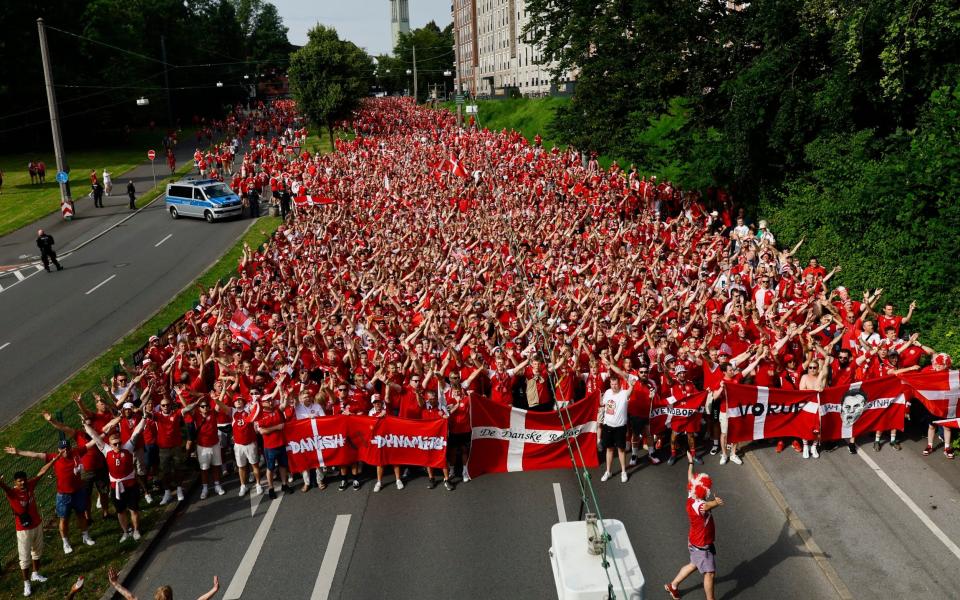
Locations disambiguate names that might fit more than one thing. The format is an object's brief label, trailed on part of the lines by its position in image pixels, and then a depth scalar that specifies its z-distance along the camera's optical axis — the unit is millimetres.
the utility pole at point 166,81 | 71475
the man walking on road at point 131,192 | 38812
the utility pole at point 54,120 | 33625
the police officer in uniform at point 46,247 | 27036
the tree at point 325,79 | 58062
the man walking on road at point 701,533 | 8461
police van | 35281
